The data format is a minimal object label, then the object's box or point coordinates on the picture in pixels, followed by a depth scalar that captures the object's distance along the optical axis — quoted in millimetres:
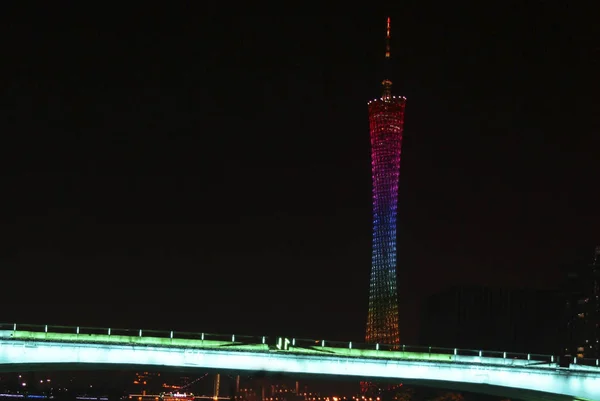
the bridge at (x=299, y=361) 74875
